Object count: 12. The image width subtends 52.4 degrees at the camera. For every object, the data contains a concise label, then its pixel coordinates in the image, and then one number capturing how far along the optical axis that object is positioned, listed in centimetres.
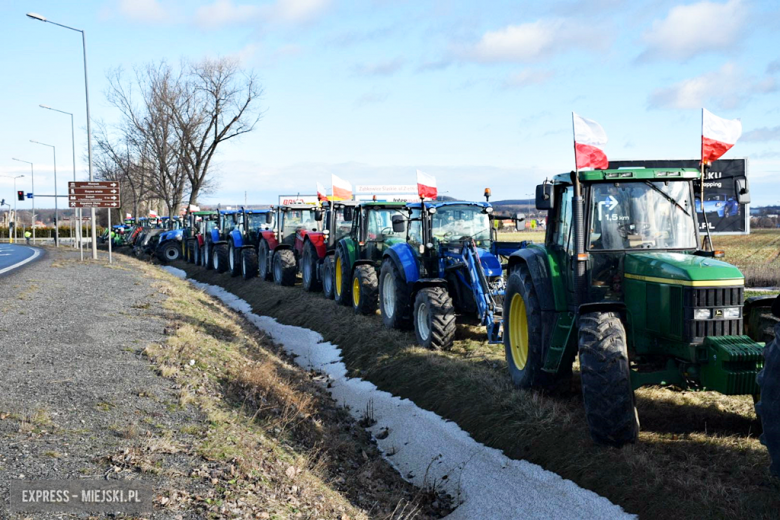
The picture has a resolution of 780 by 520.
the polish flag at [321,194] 2002
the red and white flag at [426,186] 1377
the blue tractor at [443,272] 1125
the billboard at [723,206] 2692
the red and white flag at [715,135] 840
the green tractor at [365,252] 1508
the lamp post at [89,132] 2892
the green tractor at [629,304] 634
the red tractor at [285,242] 2153
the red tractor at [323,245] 1886
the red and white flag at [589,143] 745
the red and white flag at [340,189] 1894
